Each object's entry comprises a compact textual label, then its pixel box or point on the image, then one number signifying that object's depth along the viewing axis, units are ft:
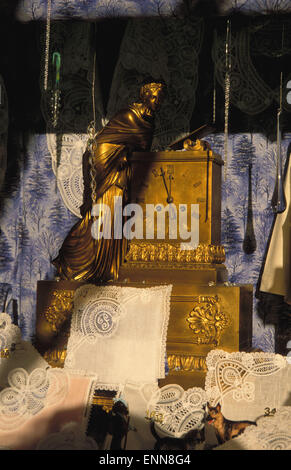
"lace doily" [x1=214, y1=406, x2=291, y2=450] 10.03
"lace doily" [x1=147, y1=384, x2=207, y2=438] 10.66
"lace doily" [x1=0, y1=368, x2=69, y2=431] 10.86
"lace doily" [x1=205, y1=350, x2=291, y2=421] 11.07
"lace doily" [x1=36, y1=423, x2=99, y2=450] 10.16
